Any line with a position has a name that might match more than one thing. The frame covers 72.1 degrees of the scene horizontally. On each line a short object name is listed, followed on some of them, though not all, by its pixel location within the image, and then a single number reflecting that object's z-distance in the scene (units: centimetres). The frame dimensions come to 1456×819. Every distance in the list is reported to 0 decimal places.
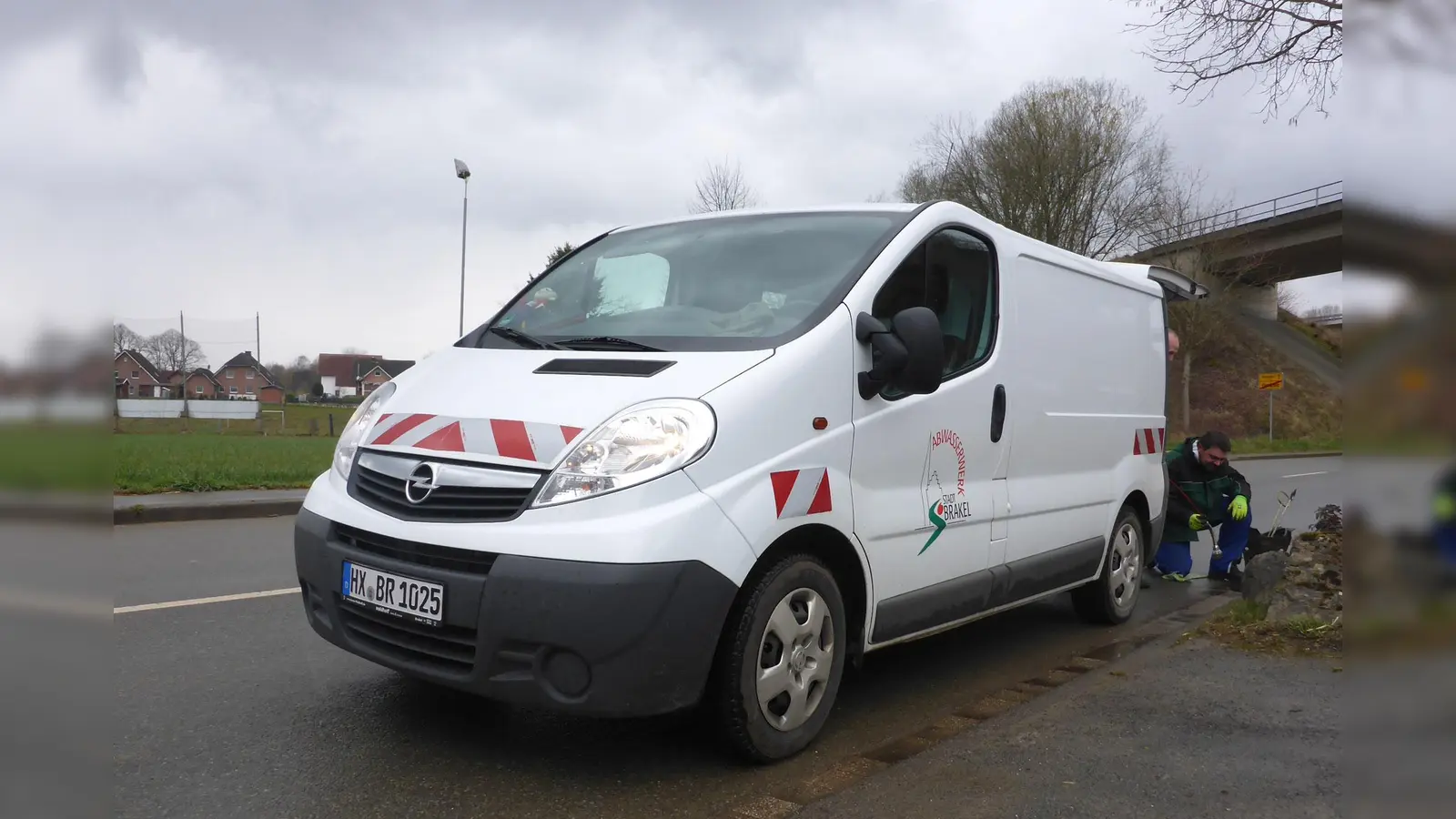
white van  292
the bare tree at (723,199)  3359
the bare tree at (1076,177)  3688
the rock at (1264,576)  587
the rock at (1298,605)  563
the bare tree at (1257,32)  709
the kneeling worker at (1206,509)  757
